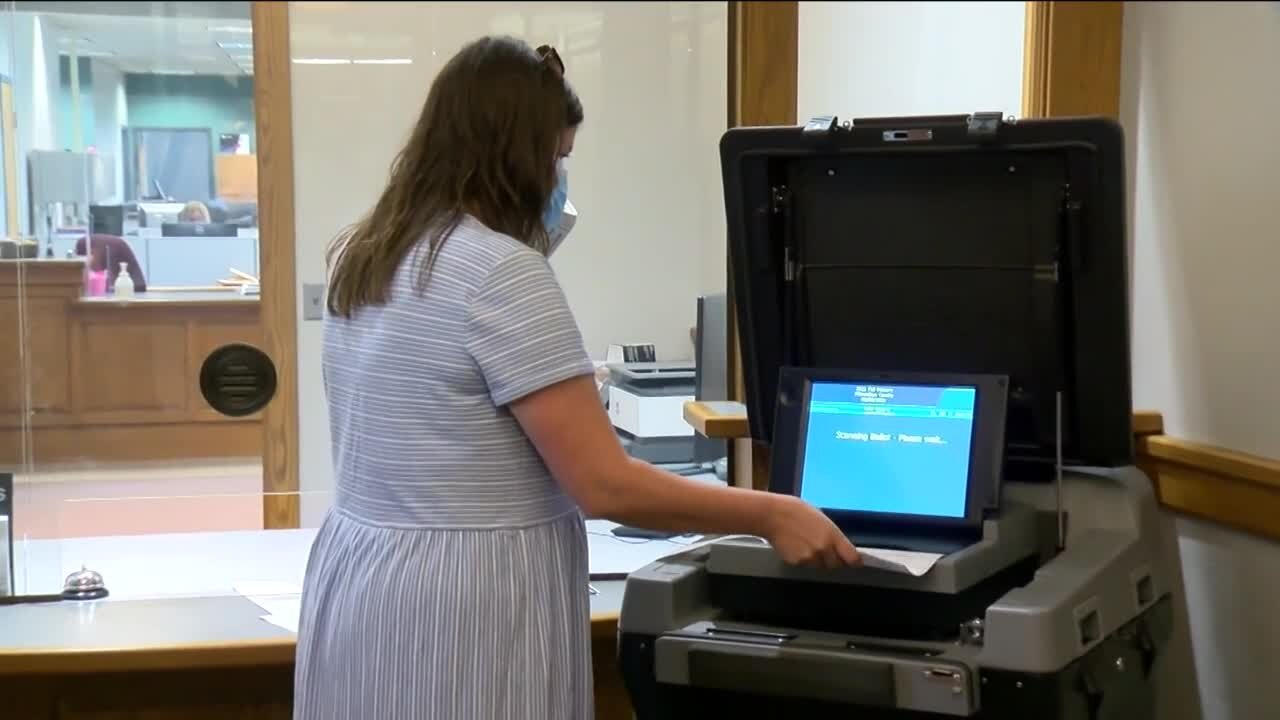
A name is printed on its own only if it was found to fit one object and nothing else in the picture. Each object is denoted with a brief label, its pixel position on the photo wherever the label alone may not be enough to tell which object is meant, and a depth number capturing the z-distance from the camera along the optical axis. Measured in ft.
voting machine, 4.44
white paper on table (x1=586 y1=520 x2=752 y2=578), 6.68
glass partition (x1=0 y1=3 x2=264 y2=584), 6.54
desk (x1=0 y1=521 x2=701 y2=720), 5.60
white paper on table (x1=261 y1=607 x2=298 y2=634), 5.90
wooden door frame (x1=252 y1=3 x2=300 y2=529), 7.29
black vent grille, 7.12
